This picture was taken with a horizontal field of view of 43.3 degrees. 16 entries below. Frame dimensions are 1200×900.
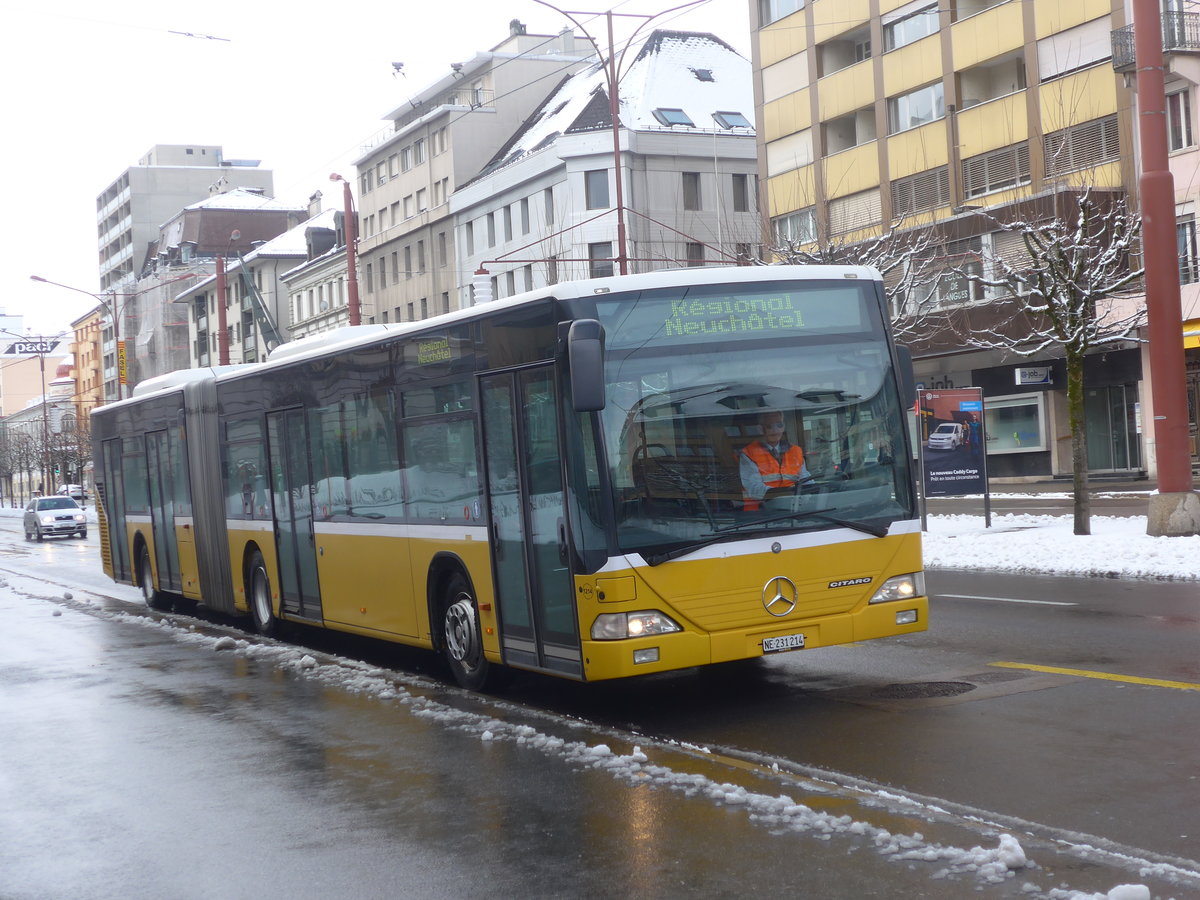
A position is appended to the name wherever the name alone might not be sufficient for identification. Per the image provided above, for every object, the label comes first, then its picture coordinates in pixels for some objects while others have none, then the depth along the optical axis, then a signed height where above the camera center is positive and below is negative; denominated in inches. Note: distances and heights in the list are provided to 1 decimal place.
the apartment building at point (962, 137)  1497.3 +334.7
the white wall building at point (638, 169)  2316.7 +466.0
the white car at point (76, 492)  3664.4 +19.5
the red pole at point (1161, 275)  736.3 +71.9
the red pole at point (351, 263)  1263.5 +184.1
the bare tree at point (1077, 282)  798.5 +83.7
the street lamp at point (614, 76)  1024.2 +292.2
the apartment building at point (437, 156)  2768.2 +606.4
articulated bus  343.0 -4.1
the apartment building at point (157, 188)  5191.9 +1057.2
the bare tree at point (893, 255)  1159.6 +156.1
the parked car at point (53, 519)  2079.2 -25.9
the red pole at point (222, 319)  1759.4 +203.4
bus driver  351.6 -3.1
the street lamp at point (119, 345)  2033.1 +215.3
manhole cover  363.9 -61.6
